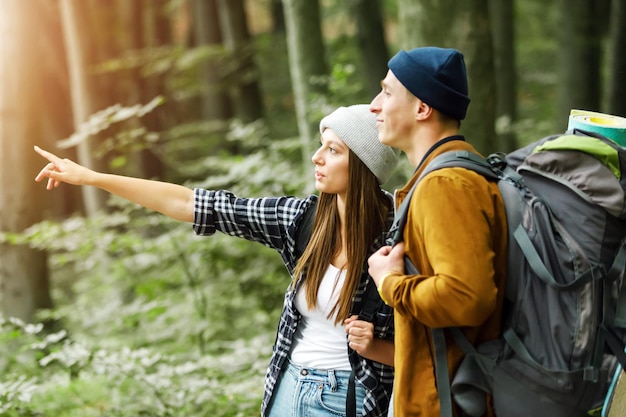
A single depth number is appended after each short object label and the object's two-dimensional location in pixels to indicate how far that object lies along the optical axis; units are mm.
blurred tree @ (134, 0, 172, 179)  14055
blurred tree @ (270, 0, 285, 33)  20373
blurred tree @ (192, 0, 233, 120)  17250
